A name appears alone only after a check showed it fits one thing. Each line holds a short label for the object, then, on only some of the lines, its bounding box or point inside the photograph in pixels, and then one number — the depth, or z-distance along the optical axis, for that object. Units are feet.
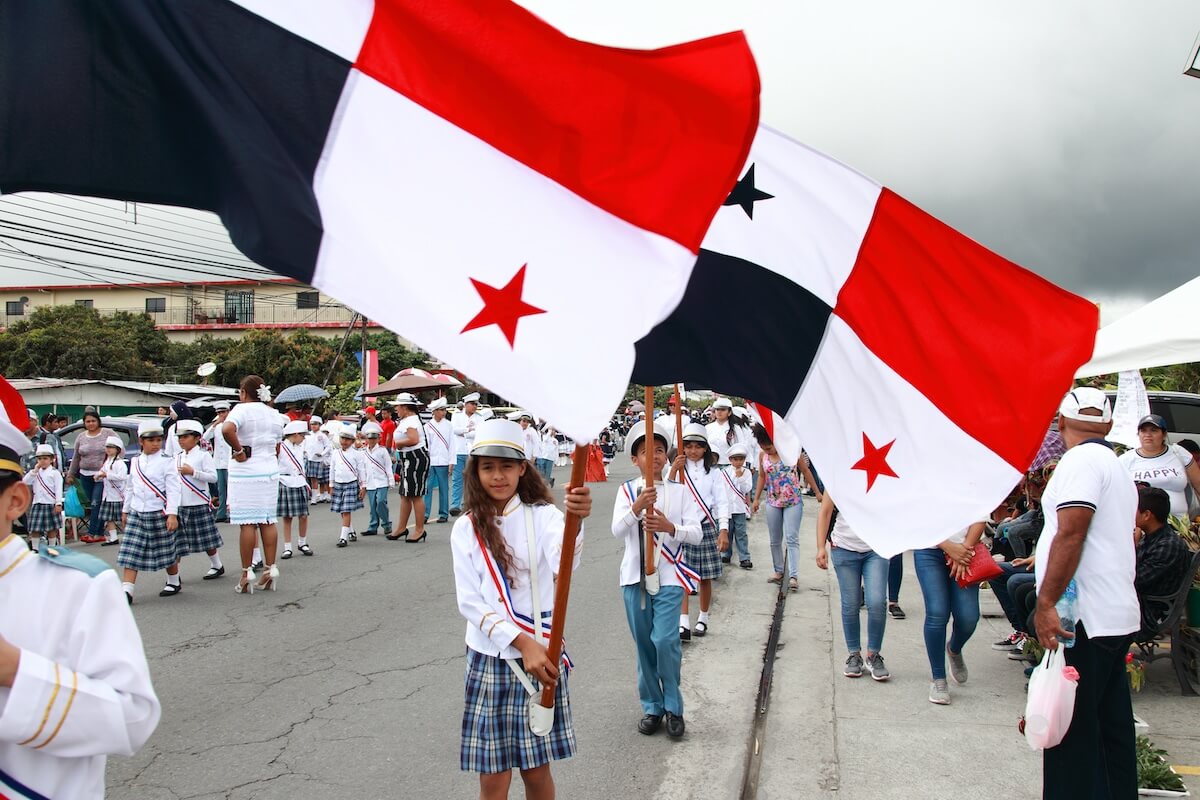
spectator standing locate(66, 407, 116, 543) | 46.44
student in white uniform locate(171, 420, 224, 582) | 31.01
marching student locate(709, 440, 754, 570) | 34.24
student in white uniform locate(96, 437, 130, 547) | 44.29
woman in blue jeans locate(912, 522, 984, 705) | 19.94
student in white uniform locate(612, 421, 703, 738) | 17.74
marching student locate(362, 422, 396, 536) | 45.52
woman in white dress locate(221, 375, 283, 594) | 29.91
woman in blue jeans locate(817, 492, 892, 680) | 21.33
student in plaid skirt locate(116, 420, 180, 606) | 28.96
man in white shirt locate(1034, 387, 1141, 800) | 12.80
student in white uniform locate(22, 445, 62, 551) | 40.60
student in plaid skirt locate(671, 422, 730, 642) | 24.22
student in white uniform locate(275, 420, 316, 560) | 37.63
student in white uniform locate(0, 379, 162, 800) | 6.07
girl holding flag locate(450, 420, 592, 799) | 11.35
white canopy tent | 19.56
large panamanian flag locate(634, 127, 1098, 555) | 11.19
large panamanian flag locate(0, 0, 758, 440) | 8.05
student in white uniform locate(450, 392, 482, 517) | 51.92
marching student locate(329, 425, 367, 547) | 42.73
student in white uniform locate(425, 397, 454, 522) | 48.44
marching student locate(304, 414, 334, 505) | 57.77
